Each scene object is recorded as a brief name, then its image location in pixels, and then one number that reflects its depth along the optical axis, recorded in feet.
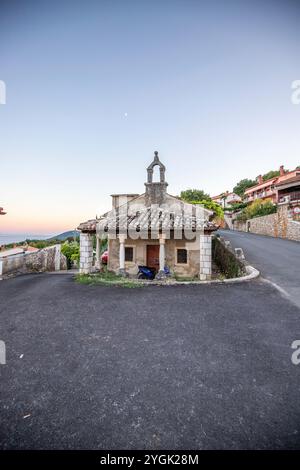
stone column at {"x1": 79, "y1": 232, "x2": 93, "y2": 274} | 37.47
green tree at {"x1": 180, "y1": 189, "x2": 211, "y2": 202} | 118.83
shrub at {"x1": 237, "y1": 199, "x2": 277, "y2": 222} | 83.76
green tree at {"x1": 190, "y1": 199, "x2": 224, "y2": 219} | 67.31
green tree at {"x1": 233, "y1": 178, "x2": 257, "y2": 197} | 179.15
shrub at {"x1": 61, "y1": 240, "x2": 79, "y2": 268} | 68.37
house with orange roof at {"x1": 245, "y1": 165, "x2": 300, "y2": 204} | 112.88
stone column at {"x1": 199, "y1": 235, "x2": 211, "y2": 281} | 32.27
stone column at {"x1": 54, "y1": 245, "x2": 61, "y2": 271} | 55.96
